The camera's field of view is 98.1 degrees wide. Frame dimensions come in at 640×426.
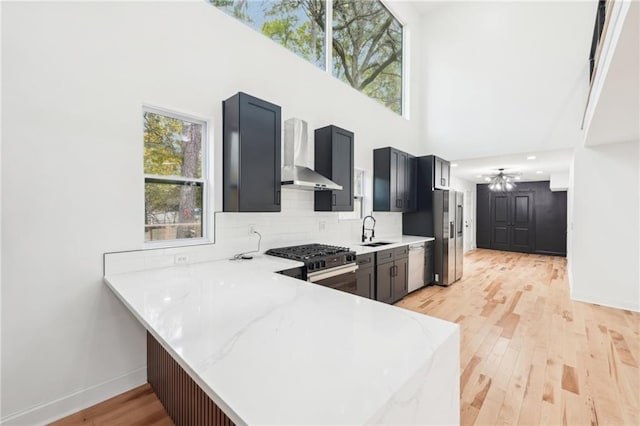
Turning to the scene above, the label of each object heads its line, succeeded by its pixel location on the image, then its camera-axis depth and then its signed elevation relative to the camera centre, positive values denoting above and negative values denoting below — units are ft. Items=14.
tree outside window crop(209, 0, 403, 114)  11.28 +8.95
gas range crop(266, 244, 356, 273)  8.83 -1.46
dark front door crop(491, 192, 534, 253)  29.86 -0.94
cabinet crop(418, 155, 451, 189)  17.10 +2.62
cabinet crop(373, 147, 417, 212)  15.37 +1.85
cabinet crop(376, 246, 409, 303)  12.39 -2.93
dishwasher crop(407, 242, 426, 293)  14.90 -2.97
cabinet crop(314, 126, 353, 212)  12.07 +2.18
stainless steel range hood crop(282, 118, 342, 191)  10.60 +2.30
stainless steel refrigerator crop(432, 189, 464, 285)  16.57 -1.51
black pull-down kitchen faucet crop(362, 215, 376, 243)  14.93 -0.95
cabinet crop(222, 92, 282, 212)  8.62 +1.87
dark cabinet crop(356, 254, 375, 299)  11.07 -2.62
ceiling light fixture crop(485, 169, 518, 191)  25.23 +3.21
